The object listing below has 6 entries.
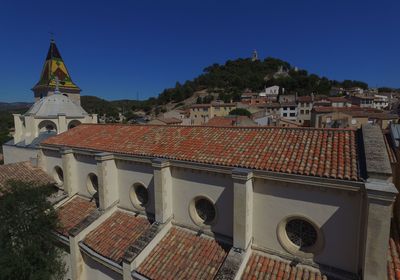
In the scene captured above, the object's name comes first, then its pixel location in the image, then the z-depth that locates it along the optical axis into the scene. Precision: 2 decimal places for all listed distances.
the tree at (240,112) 62.56
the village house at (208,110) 71.19
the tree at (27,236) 10.33
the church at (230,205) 7.57
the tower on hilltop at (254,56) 151.88
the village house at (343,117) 38.09
